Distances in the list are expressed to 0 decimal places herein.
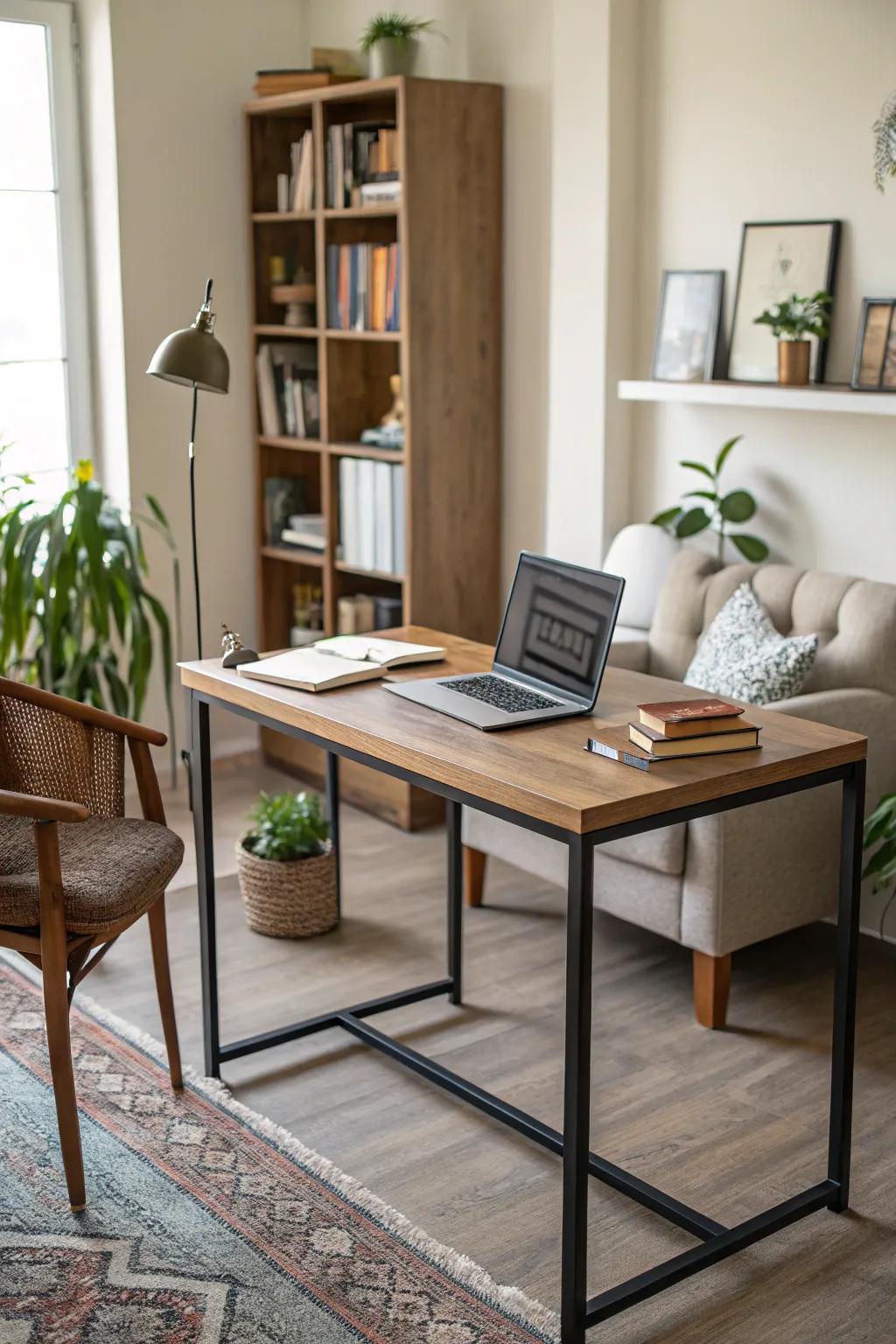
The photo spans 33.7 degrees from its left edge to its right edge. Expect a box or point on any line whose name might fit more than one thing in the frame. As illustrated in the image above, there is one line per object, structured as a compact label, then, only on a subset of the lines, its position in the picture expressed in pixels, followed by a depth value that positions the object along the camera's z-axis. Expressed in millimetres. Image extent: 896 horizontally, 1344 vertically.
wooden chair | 2451
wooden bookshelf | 4191
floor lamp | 2986
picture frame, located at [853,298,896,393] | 3379
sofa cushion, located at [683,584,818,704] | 3311
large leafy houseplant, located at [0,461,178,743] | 4004
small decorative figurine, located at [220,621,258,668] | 2832
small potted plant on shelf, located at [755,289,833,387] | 3504
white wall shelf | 3295
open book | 2691
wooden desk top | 2100
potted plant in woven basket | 3625
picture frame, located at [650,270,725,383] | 3834
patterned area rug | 2205
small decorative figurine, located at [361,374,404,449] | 4441
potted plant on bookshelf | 4203
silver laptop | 2453
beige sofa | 3123
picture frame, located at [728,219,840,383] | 3574
